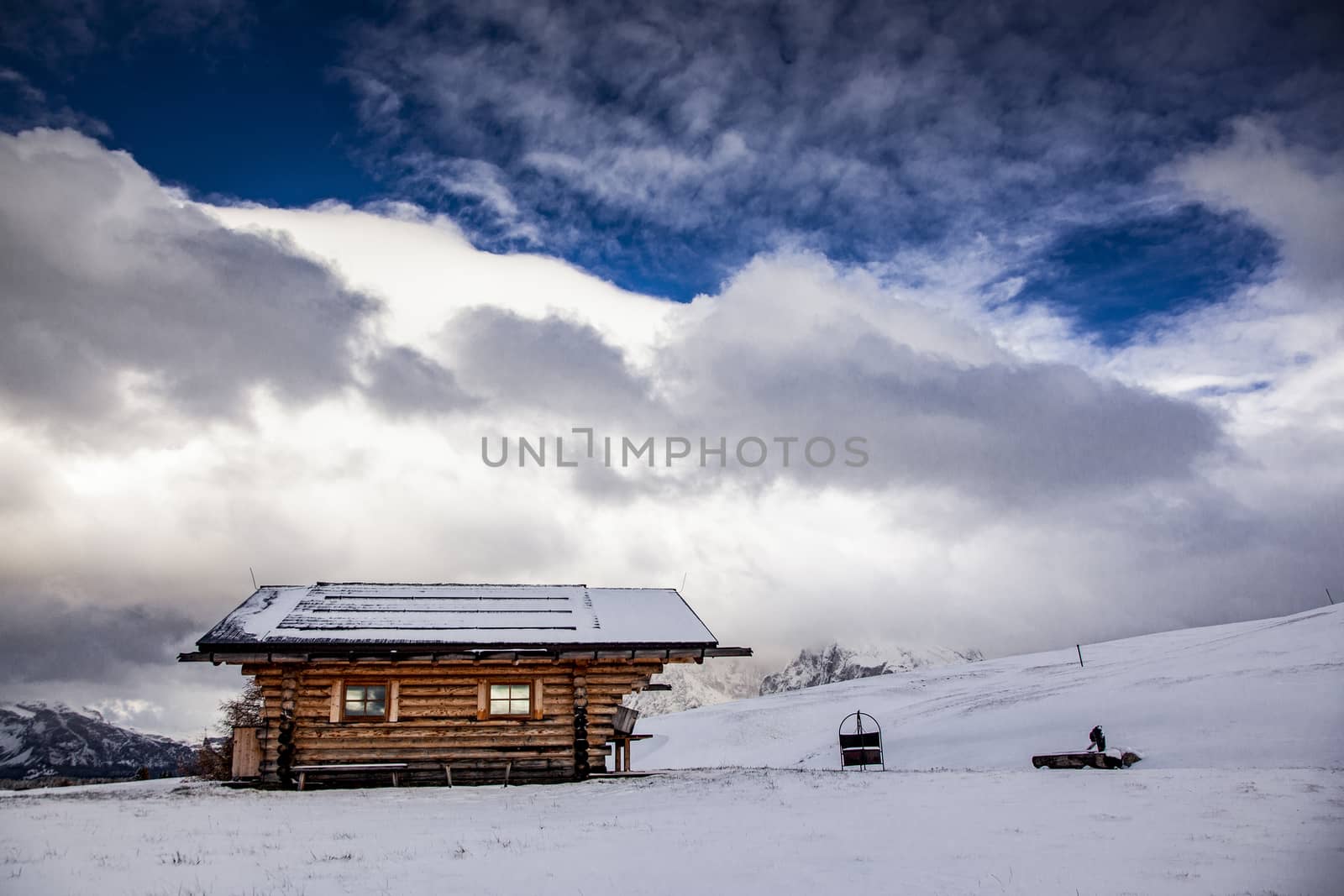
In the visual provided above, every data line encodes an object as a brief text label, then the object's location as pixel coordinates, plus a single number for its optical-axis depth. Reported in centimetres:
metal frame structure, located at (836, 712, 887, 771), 2277
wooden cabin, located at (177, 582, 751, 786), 2083
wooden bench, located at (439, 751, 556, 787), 2122
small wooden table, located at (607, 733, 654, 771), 2308
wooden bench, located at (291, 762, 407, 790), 2059
